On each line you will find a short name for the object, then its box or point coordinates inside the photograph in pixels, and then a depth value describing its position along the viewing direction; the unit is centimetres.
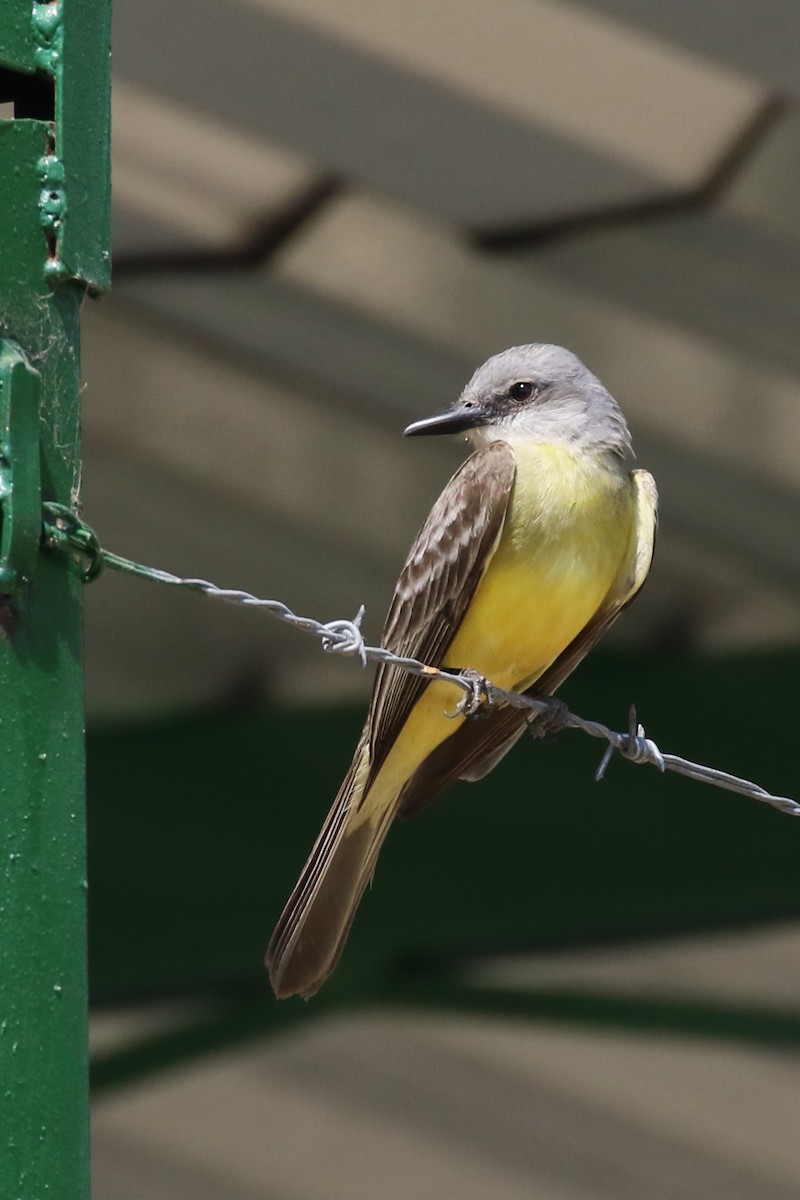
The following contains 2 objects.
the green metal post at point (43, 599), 452
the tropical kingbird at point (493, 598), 778
